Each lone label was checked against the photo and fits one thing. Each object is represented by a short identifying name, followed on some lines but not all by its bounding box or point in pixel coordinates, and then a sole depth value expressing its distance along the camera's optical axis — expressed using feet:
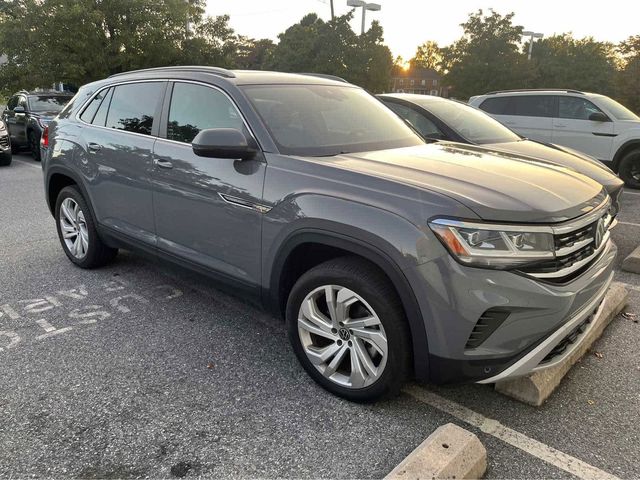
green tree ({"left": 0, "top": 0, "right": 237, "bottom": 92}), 53.93
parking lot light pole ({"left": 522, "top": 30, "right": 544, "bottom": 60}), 100.82
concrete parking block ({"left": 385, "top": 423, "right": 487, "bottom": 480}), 6.70
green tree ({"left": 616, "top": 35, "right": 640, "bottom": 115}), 61.21
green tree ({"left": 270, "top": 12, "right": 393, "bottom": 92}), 114.62
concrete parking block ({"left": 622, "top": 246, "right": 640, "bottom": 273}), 15.83
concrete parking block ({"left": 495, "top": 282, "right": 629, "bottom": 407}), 8.90
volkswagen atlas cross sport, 7.39
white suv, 30.25
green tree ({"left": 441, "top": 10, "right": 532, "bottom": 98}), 110.01
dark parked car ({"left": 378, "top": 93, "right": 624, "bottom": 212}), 17.48
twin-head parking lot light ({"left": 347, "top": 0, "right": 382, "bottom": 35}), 77.67
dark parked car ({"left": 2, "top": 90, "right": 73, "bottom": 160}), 41.47
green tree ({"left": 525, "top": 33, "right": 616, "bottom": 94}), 121.08
